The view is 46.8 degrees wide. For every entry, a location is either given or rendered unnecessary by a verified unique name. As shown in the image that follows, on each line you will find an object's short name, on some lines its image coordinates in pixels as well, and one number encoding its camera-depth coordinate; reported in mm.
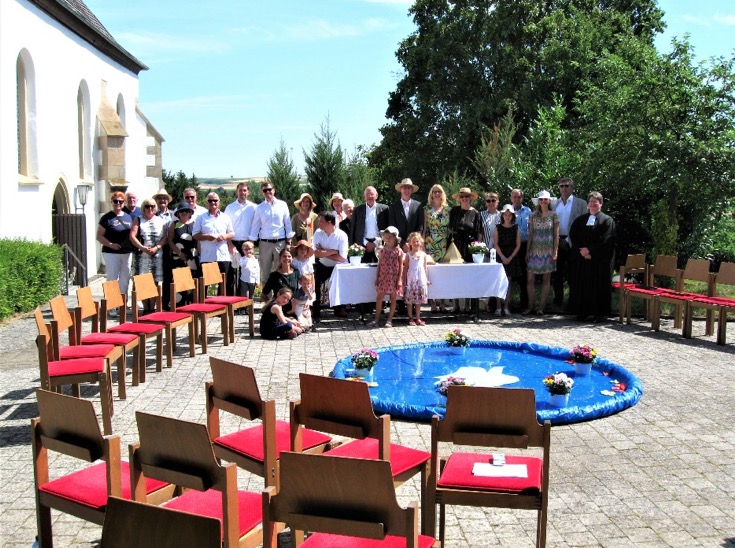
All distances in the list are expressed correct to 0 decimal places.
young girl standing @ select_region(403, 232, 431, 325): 13828
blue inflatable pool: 8352
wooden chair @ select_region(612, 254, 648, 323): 14293
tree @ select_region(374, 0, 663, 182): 38938
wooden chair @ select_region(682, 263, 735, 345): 12273
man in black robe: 14453
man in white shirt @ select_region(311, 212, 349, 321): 14203
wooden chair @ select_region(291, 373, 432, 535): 5293
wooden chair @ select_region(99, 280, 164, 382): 9836
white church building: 19891
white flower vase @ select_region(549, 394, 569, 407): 8633
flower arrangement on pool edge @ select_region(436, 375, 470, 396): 8750
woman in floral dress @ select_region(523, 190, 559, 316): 14641
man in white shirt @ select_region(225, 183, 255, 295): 14766
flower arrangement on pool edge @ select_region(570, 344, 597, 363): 9906
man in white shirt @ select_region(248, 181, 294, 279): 14641
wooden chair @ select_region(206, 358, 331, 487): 5246
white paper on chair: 5062
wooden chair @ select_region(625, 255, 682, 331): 13555
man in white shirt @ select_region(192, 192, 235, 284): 14023
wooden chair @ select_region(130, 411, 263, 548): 4383
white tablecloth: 13992
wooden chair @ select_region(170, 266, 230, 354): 11328
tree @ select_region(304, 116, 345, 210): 24344
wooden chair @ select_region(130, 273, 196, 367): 10508
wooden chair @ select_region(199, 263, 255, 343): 12172
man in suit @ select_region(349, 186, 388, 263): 15008
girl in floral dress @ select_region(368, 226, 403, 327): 13695
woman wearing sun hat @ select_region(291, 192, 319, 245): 14703
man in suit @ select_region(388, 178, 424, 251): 14859
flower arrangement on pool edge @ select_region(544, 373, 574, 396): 8516
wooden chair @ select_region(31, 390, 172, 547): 4633
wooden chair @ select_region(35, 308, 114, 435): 7656
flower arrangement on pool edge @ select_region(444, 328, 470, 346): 11523
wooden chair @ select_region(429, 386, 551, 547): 4869
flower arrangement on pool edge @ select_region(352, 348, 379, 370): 9609
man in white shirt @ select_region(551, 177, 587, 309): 15211
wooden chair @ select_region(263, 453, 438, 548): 3801
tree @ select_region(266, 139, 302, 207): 25219
